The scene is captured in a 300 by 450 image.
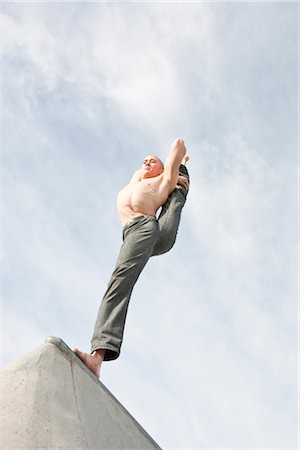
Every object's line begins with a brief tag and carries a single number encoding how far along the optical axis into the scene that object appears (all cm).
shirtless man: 619
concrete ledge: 462
